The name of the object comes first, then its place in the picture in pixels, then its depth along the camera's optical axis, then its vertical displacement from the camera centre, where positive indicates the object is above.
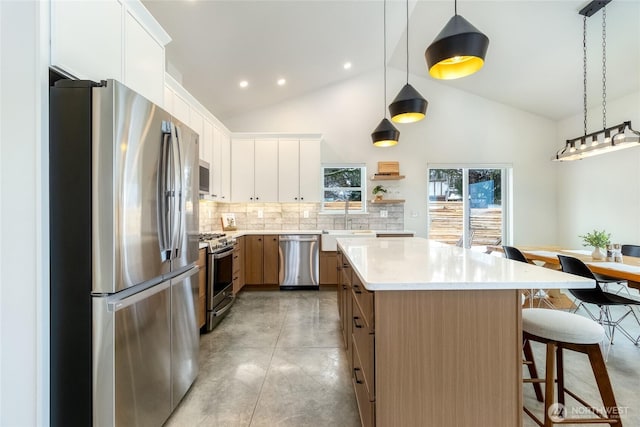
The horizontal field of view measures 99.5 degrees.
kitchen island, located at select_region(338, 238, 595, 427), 1.13 -0.59
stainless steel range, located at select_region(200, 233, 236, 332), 2.78 -0.69
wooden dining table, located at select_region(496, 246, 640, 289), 2.20 -0.48
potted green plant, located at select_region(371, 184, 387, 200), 4.83 +0.41
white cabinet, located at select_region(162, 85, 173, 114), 2.60 +1.13
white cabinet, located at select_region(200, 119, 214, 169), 3.44 +0.93
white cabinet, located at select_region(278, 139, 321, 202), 4.61 +0.72
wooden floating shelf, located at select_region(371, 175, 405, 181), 4.65 +0.63
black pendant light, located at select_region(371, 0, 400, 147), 2.74 +0.81
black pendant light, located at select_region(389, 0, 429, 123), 2.10 +0.85
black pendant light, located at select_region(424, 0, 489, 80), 1.35 +0.87
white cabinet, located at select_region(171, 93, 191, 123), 2.76 +1.13
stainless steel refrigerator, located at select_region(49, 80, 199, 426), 1.15 -0.16
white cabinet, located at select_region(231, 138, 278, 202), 4.57 +0.80
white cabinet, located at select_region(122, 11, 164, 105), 1.67 +1.03
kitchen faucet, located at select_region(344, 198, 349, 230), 4.92 +0.03
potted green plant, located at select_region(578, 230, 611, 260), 2.75 -0.31
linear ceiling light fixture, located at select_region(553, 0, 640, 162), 2.55 +0.75
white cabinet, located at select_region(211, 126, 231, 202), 3.84 +0.73
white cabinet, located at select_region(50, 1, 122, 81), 1.21 +0.88
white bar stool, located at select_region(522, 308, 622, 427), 1.28 -0.65
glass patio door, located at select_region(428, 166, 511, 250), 5.07 +0.23
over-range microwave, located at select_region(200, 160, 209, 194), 3.23 +0.46
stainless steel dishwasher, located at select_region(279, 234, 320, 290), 4.30 -0.75
